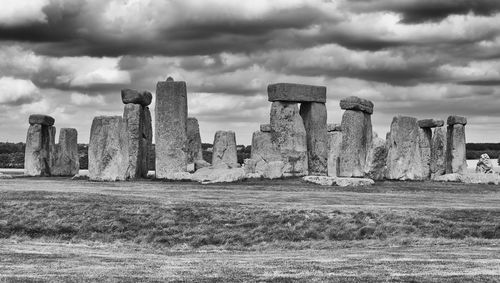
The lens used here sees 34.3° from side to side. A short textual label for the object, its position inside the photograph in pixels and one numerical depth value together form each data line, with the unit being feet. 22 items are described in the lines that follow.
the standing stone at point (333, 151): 150.61
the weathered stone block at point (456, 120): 149.61
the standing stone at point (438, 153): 150.42
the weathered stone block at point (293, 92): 125.70
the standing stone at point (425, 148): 143.02
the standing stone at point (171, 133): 118.83
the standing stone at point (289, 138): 125.59
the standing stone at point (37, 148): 137.69
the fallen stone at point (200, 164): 132.98
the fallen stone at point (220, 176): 112.85
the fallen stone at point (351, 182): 108.47
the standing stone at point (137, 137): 120.53
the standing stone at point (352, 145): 126.00
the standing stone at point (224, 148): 140.05
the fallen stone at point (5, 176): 129.58
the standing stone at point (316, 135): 131.34
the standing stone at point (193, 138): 142.51
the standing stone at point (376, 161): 128.98
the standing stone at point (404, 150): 135.95
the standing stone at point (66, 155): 142.20
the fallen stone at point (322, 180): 109.19
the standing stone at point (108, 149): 112.57
